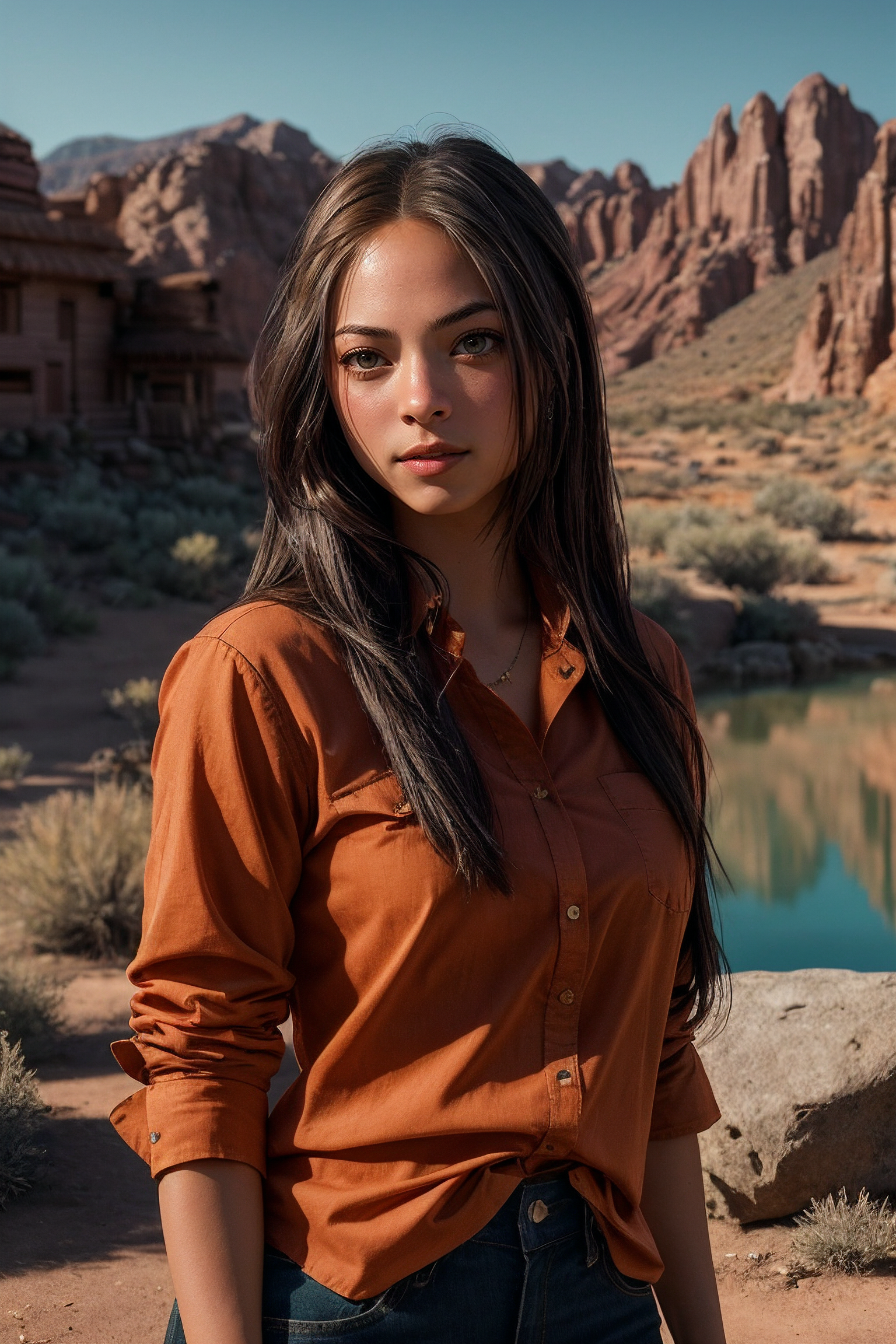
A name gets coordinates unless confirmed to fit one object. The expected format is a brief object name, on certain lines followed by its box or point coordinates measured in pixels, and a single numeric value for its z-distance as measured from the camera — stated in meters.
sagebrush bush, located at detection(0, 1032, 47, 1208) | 3.96
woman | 1.43
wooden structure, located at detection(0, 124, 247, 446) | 21.80
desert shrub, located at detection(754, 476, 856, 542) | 23.59
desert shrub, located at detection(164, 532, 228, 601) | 16.47
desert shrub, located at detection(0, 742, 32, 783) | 9.07
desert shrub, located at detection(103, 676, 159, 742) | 10.52
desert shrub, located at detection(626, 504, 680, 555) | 21.28
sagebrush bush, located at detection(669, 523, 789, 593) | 19.08
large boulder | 3.73
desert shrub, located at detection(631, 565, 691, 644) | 15.92
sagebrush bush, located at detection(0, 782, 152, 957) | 6.39
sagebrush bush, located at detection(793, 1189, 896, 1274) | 3.68
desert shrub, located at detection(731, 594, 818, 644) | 16.52
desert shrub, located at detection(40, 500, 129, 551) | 17.73
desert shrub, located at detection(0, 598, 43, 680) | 12.66
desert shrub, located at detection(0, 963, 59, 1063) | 5.03
